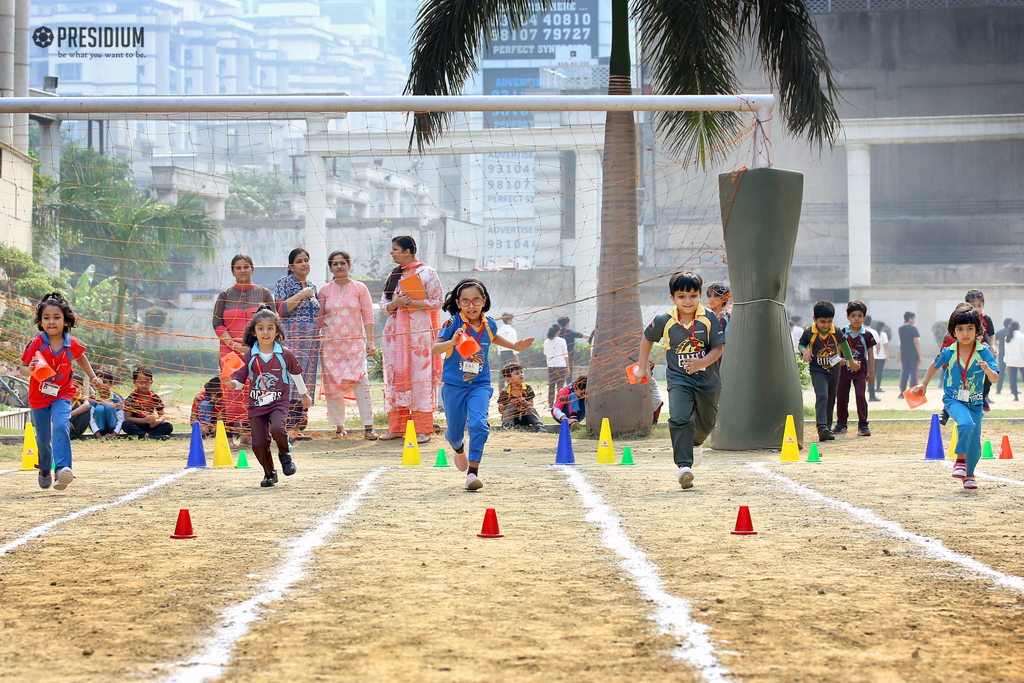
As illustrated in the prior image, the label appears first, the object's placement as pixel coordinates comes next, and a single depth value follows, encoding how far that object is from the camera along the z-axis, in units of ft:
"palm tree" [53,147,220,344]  107.45
